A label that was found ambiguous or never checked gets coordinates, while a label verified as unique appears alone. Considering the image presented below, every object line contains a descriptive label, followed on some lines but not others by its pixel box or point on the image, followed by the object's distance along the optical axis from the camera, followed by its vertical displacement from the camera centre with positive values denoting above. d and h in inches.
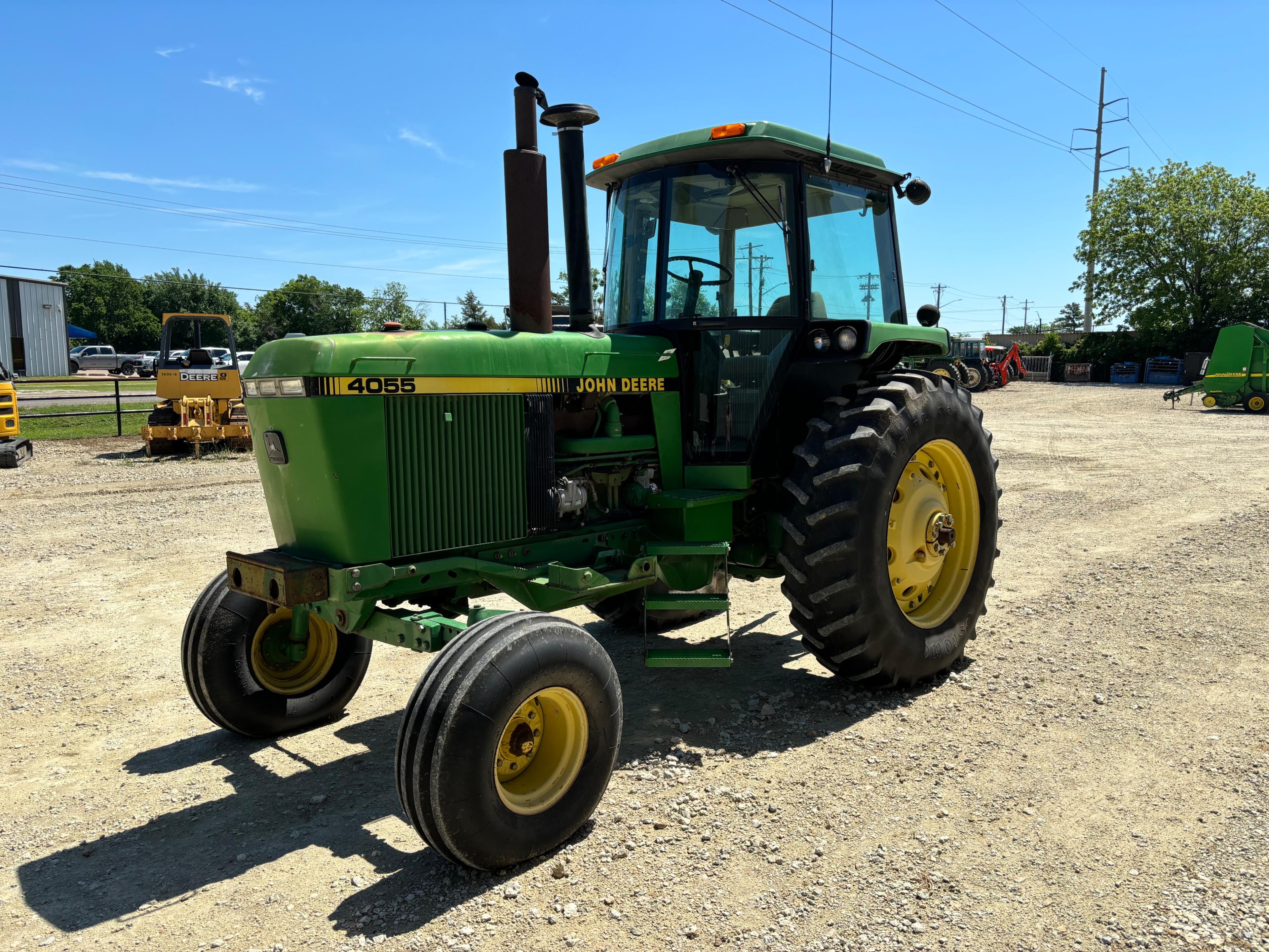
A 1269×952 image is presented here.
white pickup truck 2012.8 +33.7
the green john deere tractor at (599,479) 133.5 -21.4
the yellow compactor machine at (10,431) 521.3 -33.6
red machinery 1330.0 -6.6
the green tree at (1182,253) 1454.2 +181.0
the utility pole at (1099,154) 1910.7 +441.8
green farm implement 843.4 -11.3
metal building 1872.5 +102.4
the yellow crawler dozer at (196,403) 585.3 -20.6
